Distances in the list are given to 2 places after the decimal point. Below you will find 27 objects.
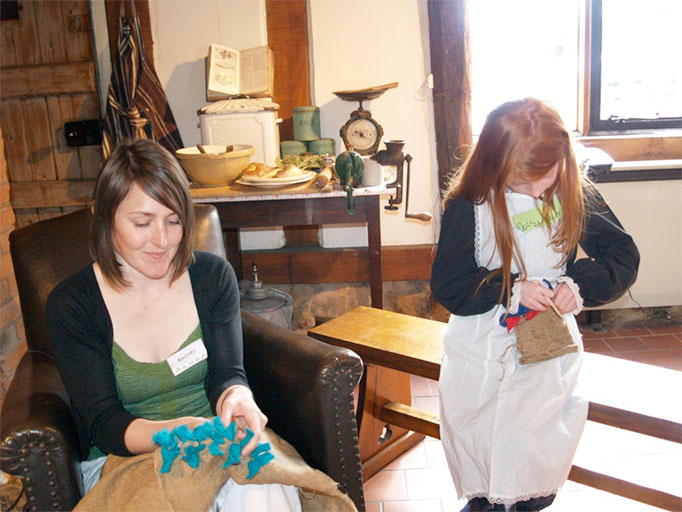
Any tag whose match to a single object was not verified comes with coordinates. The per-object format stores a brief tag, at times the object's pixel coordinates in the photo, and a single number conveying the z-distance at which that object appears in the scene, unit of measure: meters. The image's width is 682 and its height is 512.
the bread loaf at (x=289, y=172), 2.77
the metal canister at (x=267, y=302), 2.77
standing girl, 1.54
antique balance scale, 3.07
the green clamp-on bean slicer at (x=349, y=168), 2.64
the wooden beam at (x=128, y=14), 3.27
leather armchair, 1.34
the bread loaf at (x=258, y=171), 2.76
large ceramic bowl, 2.77
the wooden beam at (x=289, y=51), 3.30
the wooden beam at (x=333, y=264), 3.53
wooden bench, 1.65
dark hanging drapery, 3.17
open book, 3.14
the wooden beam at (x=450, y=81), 3.17
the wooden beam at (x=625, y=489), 1.77
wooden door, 3.28
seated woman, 1.40
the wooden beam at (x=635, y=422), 1.60
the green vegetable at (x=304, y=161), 3.07
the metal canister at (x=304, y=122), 3.27
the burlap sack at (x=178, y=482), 1.25
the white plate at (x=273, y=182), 2.70
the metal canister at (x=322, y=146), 3.29
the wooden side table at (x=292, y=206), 2.69
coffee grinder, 2.83
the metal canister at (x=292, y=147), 3.28
